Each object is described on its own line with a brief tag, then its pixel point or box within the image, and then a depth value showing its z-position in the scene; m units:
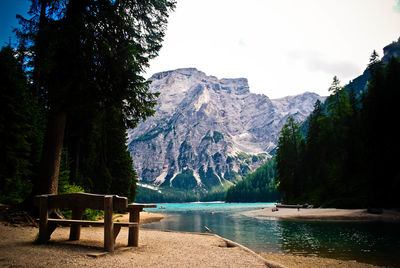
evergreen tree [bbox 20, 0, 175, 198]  10.91
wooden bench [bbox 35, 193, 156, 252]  7.58
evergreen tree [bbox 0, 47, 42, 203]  22.42
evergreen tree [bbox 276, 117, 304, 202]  62.91
